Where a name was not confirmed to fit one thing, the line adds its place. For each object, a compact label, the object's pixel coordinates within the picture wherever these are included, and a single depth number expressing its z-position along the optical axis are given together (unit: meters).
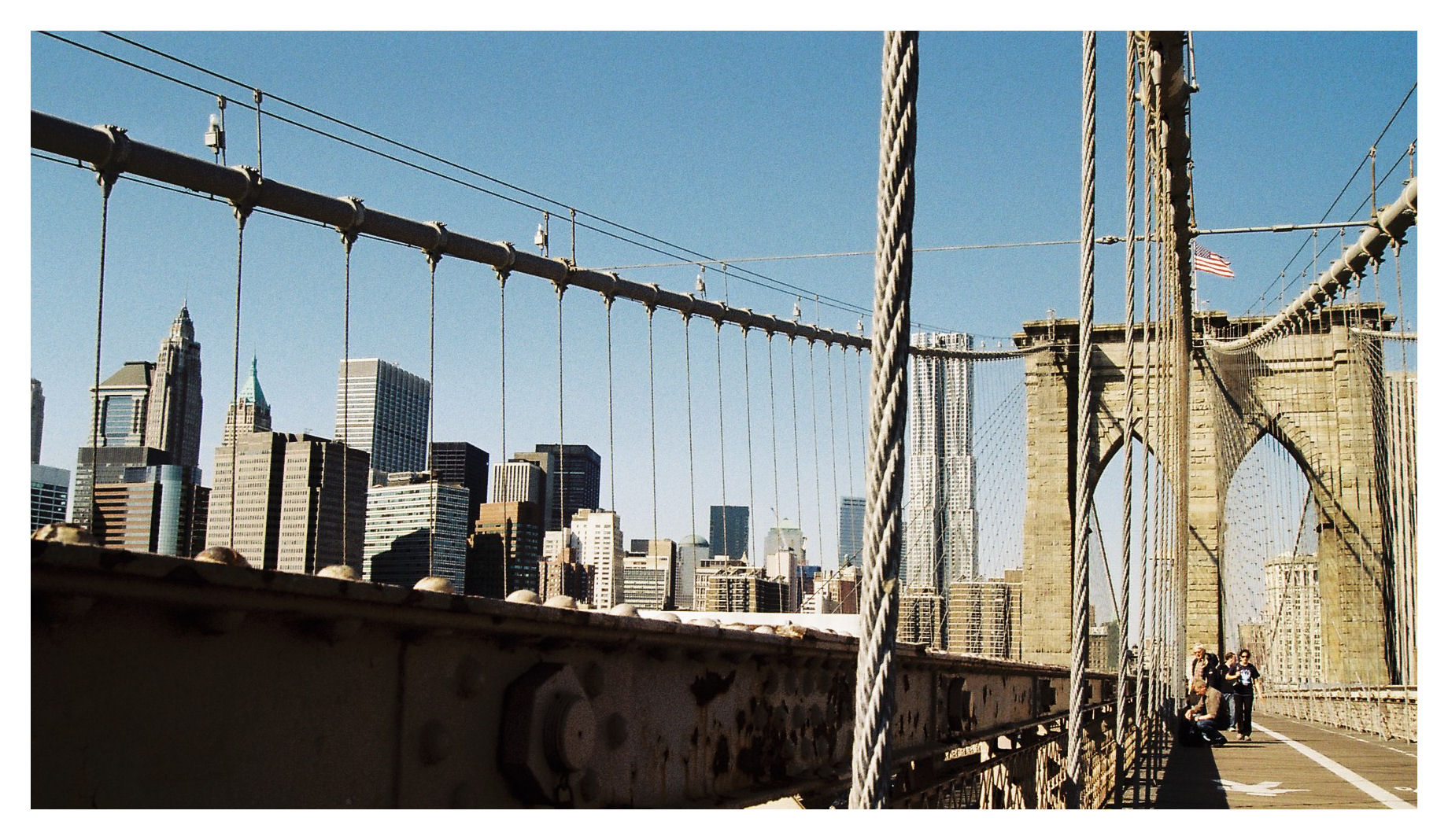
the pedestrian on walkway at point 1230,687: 15.64
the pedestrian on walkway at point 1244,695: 15.32
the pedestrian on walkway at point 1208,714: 14.21
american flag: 24.48
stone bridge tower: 27.48
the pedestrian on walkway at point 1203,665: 14.68
